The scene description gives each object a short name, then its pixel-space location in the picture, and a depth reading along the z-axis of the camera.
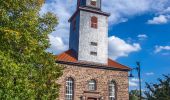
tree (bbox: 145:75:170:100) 37.56
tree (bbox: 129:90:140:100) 72.60
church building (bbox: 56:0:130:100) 34.94
